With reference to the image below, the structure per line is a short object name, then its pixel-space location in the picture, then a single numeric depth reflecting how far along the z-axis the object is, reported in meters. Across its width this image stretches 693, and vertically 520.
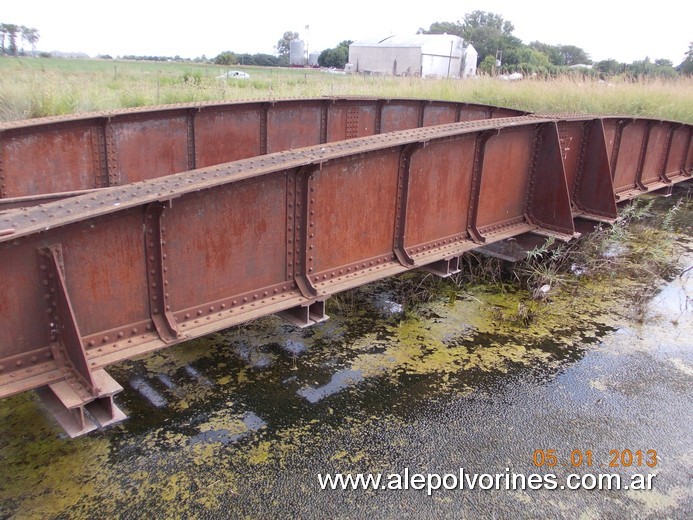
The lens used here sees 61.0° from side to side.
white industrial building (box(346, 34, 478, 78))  55.38
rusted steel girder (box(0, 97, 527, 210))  5.75
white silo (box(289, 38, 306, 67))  99.06
